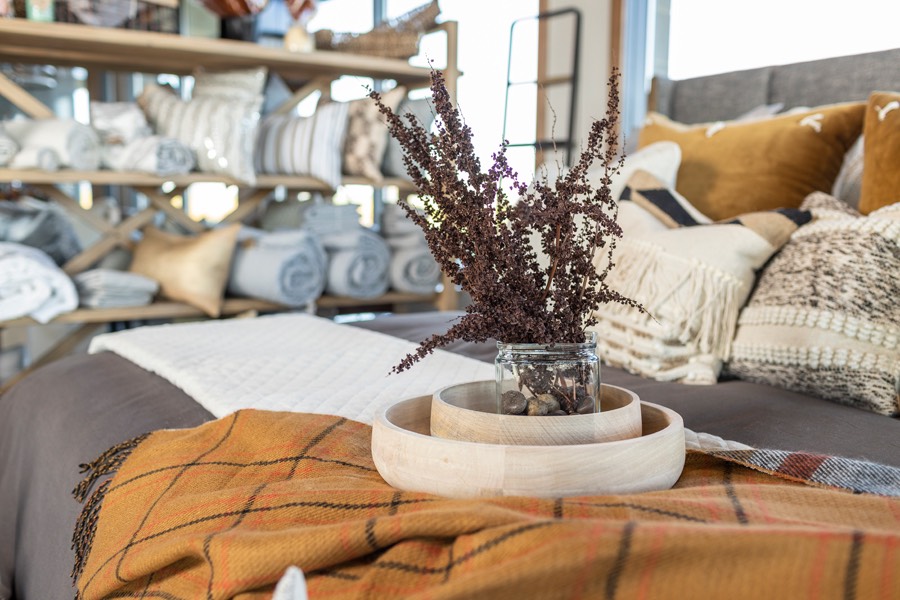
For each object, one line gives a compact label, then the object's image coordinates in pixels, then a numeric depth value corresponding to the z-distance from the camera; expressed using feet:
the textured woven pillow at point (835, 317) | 3.52
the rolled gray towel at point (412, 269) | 9.87
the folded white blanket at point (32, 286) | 7.50
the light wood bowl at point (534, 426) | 2.12
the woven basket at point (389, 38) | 10.01
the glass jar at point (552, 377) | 2.23
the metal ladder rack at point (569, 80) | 10.25
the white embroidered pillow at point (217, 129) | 8.57
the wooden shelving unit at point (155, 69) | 8.10
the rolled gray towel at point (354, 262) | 9.36
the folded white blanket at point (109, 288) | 8.18
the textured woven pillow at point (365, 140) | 9.26
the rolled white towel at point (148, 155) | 8.32
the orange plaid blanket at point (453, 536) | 1.52
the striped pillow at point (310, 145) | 9.07
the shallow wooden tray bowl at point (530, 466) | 1.98
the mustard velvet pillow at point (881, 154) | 4.27
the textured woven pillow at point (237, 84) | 9.15
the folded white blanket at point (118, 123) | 8.51
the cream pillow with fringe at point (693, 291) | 4.11
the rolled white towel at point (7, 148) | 7.70
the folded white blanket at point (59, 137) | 7.93
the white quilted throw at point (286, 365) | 3.53
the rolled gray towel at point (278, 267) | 8.75
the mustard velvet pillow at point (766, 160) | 5.19
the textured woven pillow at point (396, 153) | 9.30
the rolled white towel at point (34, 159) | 7.77
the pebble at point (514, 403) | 2.21
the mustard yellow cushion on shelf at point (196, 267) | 8.48
